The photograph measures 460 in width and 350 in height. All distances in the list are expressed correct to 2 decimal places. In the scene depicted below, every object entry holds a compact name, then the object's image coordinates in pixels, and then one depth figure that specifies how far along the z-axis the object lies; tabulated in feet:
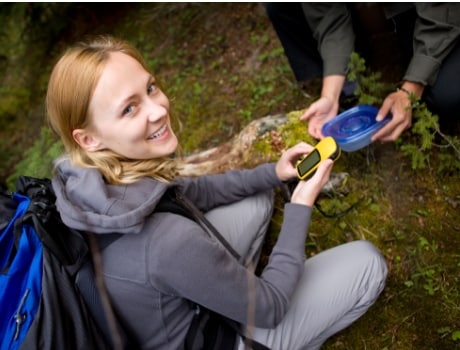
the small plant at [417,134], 2.59
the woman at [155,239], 1.73
